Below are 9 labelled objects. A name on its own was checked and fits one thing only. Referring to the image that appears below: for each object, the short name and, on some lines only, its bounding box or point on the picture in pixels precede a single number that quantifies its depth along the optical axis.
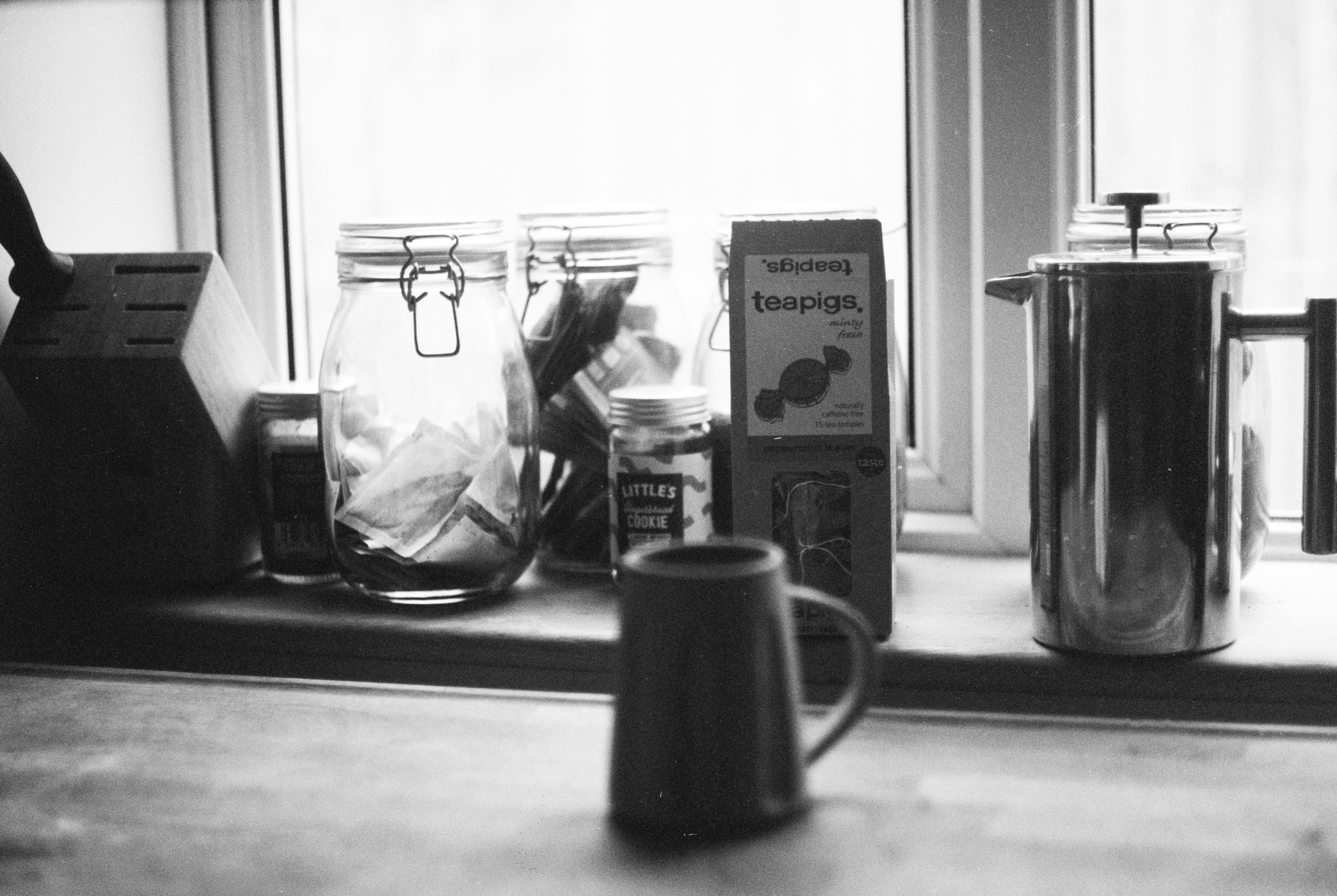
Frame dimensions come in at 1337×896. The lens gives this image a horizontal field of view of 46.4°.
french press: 0.91
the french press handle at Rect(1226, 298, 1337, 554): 0.92
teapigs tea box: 0.98
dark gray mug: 0.69
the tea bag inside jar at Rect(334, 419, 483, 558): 1.10
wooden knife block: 1.13
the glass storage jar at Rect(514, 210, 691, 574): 1.18
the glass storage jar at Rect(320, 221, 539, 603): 1.10
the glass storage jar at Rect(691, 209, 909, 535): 1.12
